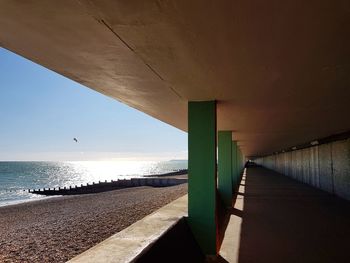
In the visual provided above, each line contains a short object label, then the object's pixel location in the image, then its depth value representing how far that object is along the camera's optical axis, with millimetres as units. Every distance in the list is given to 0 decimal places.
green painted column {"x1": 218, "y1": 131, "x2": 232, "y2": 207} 12789
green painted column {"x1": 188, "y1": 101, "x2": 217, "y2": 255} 6457
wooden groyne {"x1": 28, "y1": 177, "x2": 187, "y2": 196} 41453
